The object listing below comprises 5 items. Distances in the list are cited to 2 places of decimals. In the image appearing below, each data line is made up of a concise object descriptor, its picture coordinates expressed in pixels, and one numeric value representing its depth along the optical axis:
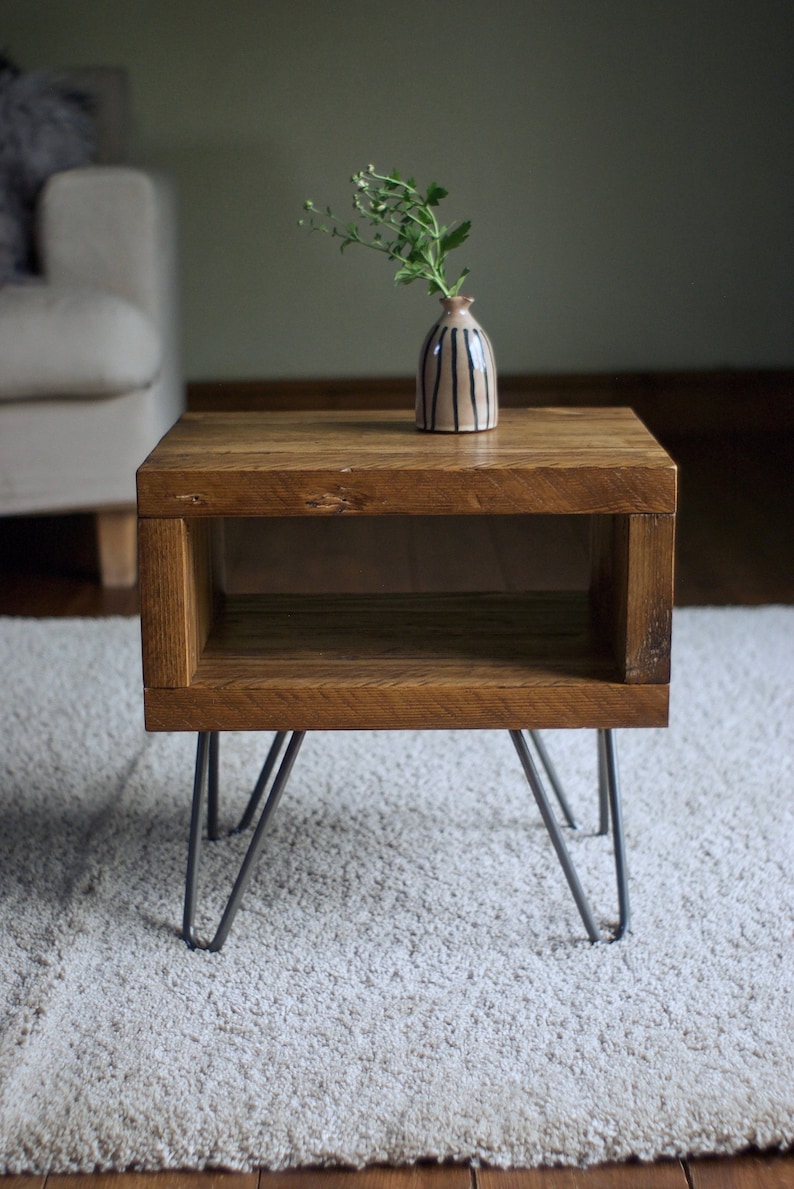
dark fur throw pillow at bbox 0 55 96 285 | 2.07
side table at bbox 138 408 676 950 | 0.94
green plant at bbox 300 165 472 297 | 1.07
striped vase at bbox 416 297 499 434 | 1.07
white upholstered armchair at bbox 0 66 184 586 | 1.89
